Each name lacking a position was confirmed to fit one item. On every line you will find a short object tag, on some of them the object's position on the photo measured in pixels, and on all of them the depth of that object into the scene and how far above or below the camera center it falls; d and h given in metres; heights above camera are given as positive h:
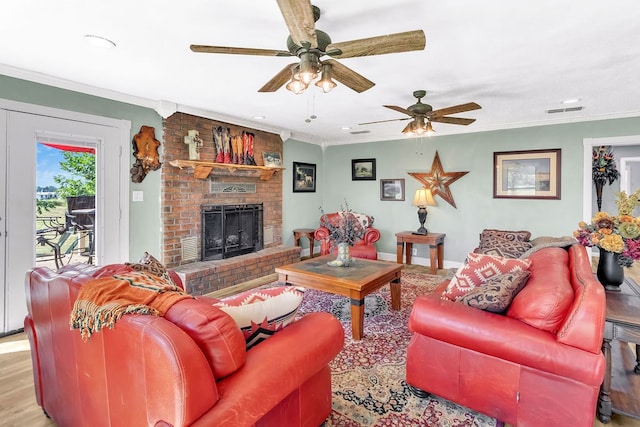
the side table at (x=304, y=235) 5.84 -0.51
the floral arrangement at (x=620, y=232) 2.02 -0.16
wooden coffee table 2.75 -0.65
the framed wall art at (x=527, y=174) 4.64 +0.48
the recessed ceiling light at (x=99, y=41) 2.25 +1.15
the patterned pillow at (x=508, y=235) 3.79 -0.33
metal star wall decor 5.39 +0.46
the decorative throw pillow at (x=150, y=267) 1.80 -0.35
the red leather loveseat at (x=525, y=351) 1.45 -0.70
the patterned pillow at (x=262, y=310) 1.35 -0.45
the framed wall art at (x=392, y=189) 5.93 +0.32
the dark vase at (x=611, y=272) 2.10 -0.42
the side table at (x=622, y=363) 1.68 -0.87
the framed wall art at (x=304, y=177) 6.10 +0.56
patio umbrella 3.14 +0.58
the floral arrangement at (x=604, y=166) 6.62 +0.84
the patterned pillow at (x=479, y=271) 2.13 -0.43
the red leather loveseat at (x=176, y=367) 0.98 -0.59
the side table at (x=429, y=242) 5.00 -0.56
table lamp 5.27 +0.08
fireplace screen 4.50 -0.35
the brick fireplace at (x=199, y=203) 4.01 +0.04
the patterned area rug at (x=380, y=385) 1.80 -1.16
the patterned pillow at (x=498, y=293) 1.77 -0.48
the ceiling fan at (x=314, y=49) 1.51 +0.86
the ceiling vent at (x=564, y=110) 4.01 +1.22
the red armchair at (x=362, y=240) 4.70 -0.51
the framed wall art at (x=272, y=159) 5.27 +0.77
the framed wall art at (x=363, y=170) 6.22 +0.71
